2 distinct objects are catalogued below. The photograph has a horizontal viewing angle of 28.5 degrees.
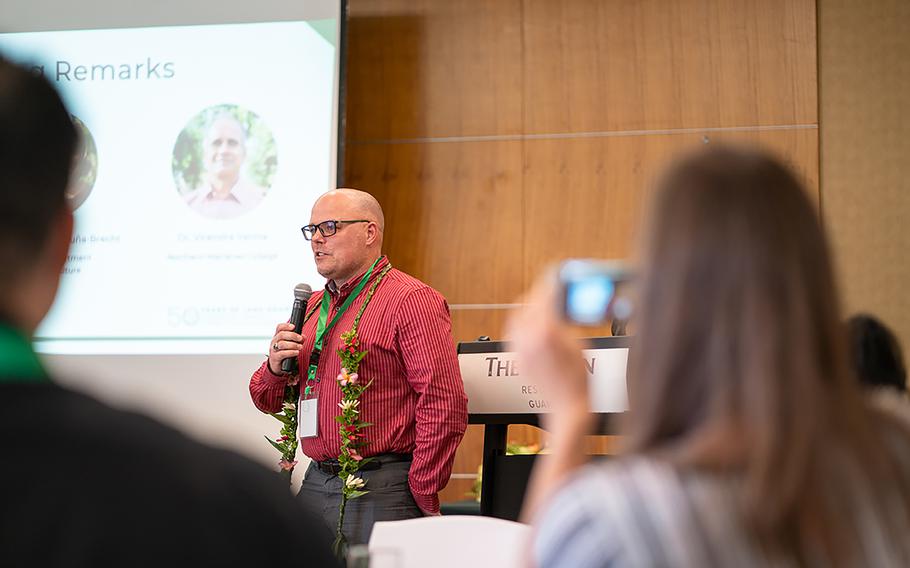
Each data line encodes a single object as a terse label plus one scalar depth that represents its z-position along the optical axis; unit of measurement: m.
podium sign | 4.07
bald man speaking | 4.18
